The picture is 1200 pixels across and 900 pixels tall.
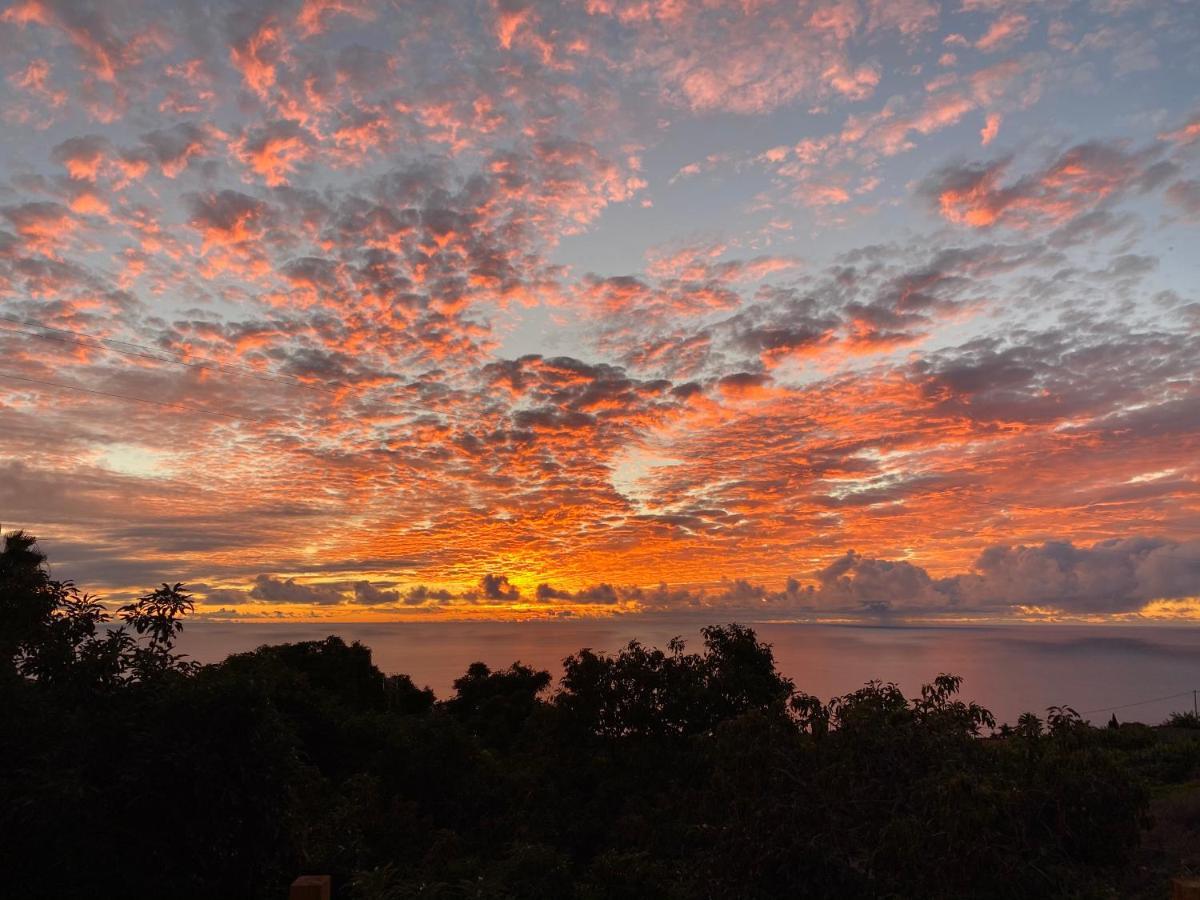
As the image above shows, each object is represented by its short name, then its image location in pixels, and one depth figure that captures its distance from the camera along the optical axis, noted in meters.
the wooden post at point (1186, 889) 3.52
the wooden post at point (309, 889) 4.25
